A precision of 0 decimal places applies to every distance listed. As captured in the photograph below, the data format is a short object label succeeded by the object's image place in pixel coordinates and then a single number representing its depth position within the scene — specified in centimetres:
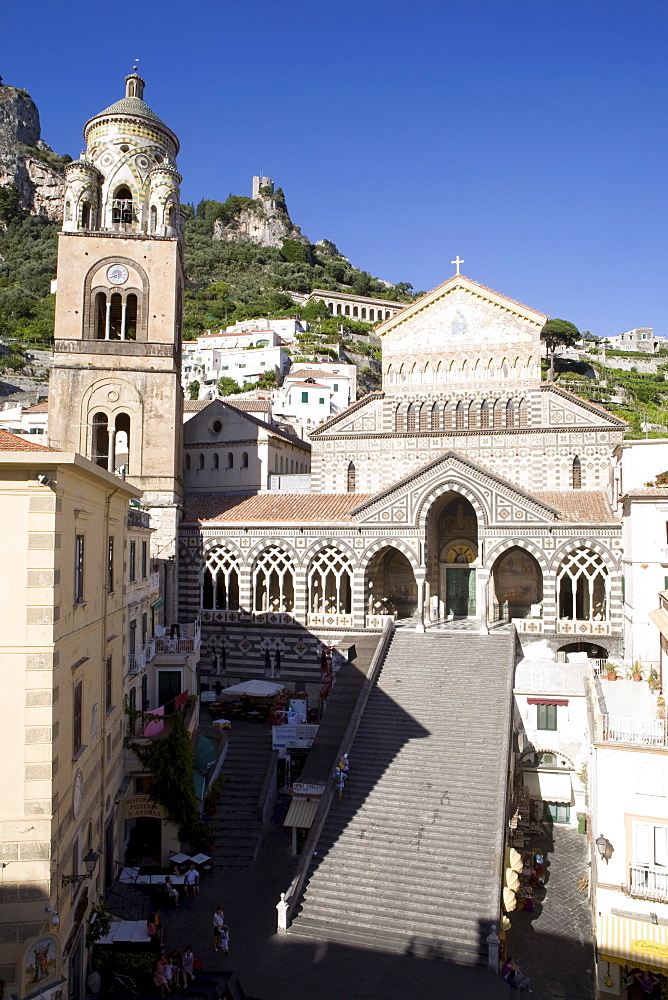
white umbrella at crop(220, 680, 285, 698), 3084
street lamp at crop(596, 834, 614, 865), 1659
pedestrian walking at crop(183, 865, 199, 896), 2133
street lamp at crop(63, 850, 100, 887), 1602
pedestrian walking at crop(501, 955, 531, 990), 1684
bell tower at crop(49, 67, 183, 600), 3491
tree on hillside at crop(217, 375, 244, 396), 9062
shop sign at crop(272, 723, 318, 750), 2708
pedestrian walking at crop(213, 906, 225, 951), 1855
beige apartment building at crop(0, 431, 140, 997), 1314
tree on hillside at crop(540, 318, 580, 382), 11500
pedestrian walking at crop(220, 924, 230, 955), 1844
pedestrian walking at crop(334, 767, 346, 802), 2316
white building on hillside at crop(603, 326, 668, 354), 14725
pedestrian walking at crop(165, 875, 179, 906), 2078
